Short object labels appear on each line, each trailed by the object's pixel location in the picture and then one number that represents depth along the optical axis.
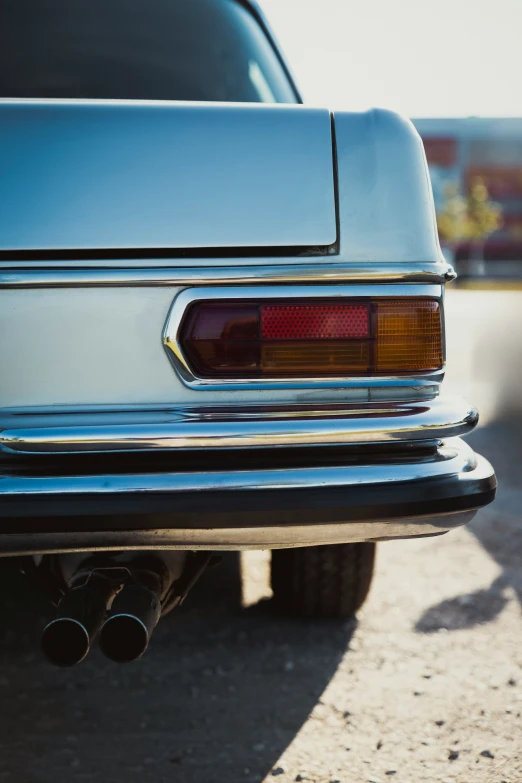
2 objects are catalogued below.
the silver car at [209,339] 1.51
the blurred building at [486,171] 55.03
